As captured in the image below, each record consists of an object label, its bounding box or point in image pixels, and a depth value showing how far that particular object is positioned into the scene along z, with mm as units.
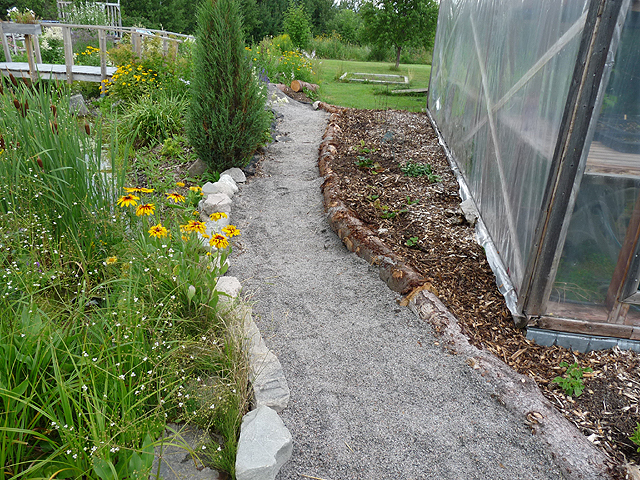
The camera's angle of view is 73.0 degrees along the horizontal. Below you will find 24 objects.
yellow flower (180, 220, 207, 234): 2438
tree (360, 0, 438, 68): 14359
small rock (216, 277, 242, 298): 2805
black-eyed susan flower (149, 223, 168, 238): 2284
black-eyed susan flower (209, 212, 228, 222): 2568
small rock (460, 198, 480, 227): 3814
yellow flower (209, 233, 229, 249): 2328
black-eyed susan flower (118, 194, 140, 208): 2268
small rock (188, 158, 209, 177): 5131
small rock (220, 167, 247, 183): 4957
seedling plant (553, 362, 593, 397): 2188
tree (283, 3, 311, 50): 15352
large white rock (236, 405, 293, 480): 1649
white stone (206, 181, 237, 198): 4441
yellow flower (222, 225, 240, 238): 2469
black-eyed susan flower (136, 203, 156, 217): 2266
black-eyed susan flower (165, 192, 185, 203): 2623
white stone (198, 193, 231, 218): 4129
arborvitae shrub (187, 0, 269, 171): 4480
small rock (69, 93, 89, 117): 6191
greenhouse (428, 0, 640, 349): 2033
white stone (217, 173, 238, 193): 4648
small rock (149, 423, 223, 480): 1694
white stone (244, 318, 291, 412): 2061
